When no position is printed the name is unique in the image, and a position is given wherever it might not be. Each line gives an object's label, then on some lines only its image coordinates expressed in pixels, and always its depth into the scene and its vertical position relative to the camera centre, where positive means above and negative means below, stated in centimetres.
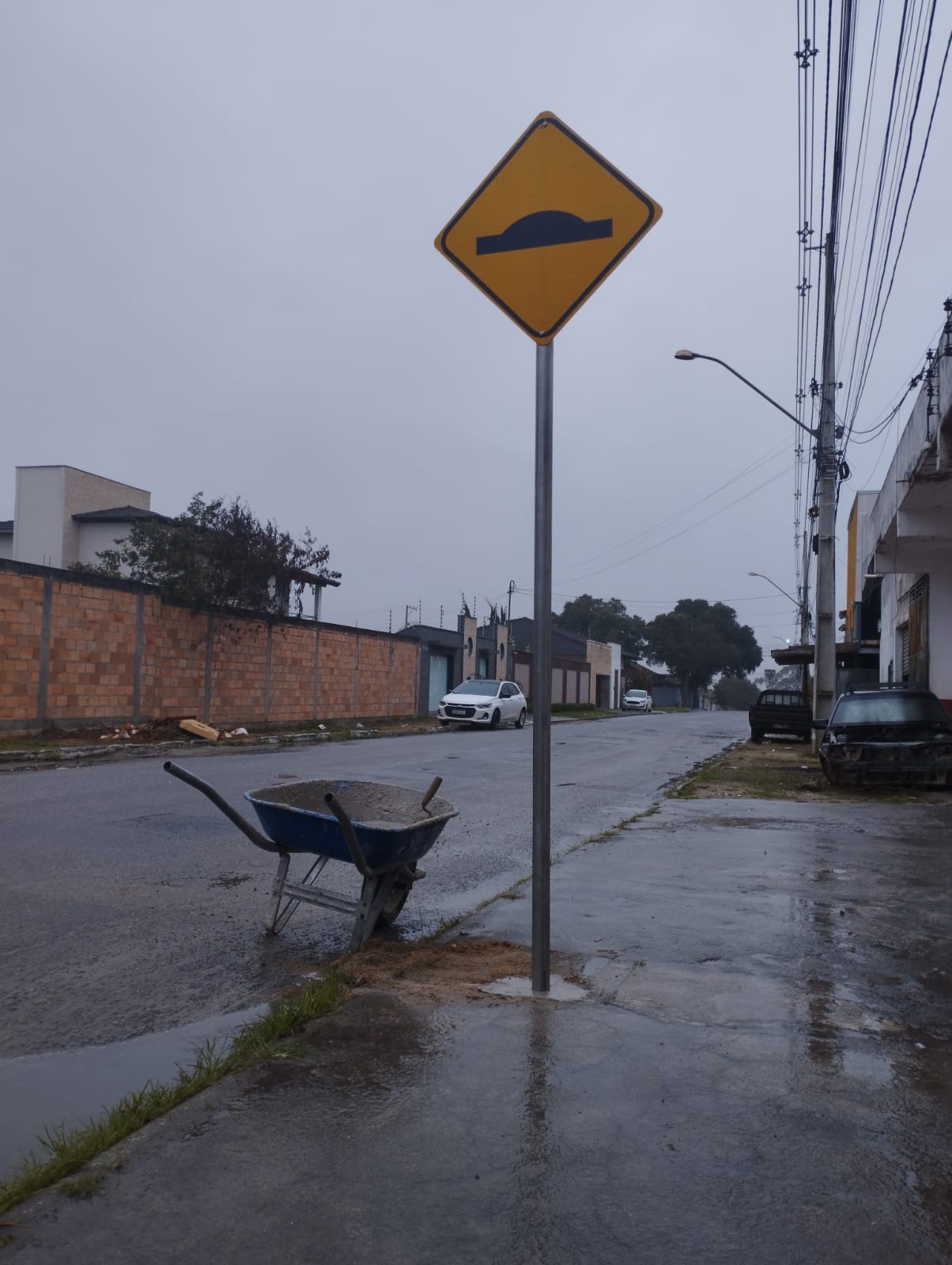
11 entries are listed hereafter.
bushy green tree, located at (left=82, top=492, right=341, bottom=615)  2434 +329
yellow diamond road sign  447 +202
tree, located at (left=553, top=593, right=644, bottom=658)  11119 +925
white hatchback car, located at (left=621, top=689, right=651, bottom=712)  6725 +65
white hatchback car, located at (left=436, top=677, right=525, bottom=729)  3123 +8
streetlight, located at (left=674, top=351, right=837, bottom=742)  2012 +327
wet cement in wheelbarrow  611 -56
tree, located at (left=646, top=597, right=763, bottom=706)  10044 +645
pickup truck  2872 -8
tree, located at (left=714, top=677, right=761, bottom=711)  13750 +256
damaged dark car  1426 -31
